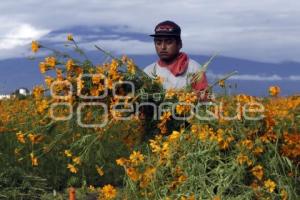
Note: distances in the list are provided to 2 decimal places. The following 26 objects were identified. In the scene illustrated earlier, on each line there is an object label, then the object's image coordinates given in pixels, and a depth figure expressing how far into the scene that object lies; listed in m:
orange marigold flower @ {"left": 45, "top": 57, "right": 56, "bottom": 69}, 4.34
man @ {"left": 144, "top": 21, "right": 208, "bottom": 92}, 5.29
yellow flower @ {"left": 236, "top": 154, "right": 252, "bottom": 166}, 3.97
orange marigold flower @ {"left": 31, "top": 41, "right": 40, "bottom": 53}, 4.41
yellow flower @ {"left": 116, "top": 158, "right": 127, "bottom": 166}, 4.25
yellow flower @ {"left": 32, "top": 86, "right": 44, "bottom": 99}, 4.36
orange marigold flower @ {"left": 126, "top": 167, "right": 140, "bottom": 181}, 4.28
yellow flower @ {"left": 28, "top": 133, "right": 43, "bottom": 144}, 4.49
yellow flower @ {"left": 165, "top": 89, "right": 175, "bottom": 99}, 4.37
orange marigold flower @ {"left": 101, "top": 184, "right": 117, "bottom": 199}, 4.36
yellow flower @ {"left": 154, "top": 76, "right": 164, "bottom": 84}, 4.49
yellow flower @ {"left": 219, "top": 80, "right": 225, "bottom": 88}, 4.48
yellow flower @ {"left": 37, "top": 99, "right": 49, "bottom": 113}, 4.41
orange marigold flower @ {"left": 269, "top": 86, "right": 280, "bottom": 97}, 4.12
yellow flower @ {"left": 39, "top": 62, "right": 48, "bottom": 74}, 4.34
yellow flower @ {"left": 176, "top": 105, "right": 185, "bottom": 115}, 4.23
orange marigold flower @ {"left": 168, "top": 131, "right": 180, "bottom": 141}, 4.16
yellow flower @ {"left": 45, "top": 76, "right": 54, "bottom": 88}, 4.34
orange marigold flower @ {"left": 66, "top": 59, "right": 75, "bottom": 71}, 4.30
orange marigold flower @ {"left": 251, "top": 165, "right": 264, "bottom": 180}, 3.99
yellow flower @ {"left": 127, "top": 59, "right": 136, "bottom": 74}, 4.39
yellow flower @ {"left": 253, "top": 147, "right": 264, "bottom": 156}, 4.01
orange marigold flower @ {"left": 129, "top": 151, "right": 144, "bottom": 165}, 4.25
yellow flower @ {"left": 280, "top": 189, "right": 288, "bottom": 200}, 4.00
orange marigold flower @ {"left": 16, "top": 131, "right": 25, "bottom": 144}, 4.45
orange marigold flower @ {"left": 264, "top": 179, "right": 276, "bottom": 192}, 3.97
